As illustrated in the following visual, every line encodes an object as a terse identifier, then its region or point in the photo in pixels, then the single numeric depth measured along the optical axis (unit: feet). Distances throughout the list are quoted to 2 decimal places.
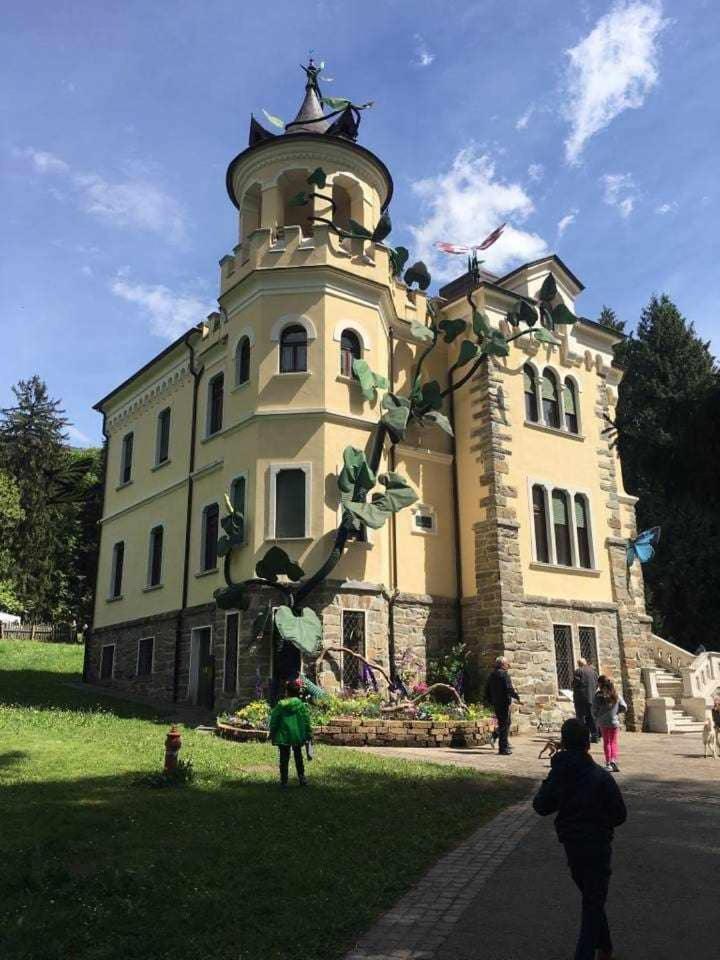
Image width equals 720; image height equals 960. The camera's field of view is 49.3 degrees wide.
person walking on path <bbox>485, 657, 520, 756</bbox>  50.08
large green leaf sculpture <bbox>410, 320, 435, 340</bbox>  71.00
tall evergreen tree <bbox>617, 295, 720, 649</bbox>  116.57
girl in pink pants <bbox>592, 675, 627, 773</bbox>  43.52
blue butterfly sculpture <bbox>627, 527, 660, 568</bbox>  78.38
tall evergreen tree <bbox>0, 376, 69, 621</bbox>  163.22
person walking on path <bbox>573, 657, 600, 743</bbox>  51.67
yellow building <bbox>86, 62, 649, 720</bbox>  62.80
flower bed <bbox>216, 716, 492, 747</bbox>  50.03
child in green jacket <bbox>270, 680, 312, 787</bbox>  34.55
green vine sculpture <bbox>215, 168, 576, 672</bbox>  57.21
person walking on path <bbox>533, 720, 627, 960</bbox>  16.94
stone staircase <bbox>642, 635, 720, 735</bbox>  70.08
